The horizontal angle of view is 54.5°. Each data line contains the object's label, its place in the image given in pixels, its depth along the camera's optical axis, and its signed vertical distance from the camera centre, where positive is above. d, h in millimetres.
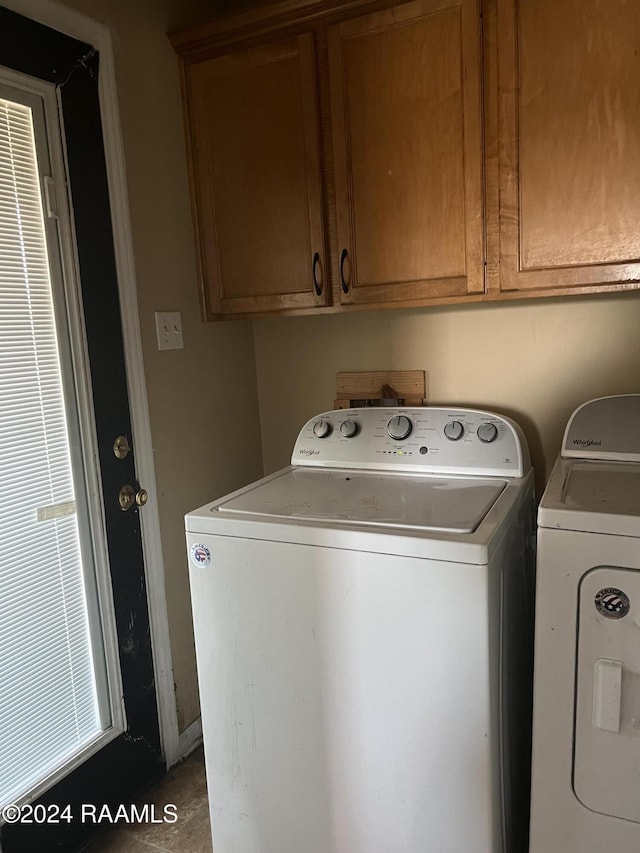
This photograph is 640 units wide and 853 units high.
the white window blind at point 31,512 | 1421 -382
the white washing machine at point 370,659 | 1197 -674
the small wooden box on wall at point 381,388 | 1956 -178
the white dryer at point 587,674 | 1104 -642
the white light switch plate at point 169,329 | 1829 +44
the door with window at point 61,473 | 1433 -306
